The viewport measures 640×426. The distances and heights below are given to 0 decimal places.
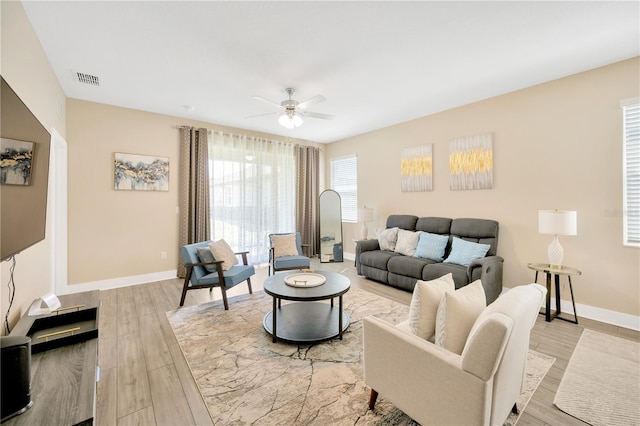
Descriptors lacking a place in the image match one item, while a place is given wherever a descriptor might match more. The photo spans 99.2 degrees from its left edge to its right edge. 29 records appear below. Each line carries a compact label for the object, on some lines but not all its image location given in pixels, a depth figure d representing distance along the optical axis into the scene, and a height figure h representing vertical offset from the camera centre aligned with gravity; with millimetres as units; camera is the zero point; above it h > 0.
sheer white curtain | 5152 +450
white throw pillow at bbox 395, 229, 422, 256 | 4327 -497
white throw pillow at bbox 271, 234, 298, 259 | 4527 -569
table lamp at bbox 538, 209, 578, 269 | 2850 -155
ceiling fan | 3396 +1314
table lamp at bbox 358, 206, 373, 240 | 5457 -104
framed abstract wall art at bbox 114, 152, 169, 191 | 4258 +649
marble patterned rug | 1731 -1267
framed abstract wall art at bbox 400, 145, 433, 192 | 4691 +772
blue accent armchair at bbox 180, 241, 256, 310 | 3332 -799
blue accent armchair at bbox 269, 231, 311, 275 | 4191 -788
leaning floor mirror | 6184 -330
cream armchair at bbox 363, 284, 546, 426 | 1197 -785
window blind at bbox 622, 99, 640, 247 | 2850 +420
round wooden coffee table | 2555 -1145
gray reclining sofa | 3330 -706
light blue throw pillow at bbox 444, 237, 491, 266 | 3576 -537
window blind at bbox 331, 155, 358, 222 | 6254 +695
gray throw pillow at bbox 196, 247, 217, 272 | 3533 -577
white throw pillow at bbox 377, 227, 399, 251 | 4680 -470
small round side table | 2949 -776
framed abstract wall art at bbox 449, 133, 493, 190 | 3936 +750
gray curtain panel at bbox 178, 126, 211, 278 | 4750 +420
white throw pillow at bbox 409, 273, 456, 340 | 1585 -572
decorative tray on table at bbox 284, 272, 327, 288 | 2789 -729
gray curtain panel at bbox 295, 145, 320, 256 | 6324 +414
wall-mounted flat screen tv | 1216 +202
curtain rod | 4738 +1510
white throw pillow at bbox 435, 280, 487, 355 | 1444 -586
